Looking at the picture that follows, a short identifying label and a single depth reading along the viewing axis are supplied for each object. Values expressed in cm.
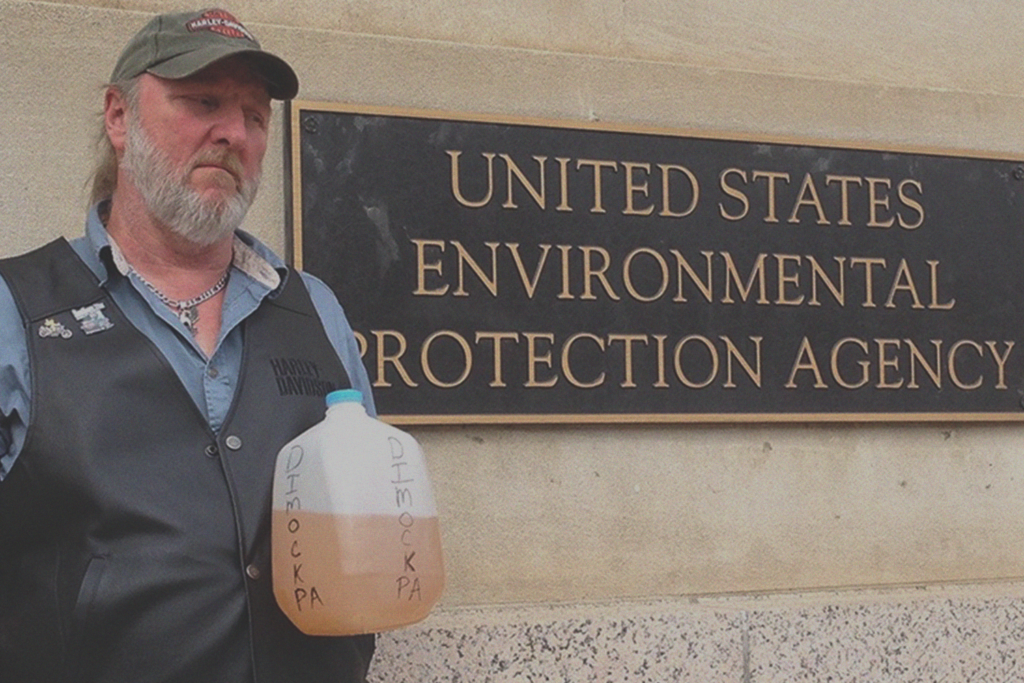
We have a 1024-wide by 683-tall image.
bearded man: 259
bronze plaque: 408
